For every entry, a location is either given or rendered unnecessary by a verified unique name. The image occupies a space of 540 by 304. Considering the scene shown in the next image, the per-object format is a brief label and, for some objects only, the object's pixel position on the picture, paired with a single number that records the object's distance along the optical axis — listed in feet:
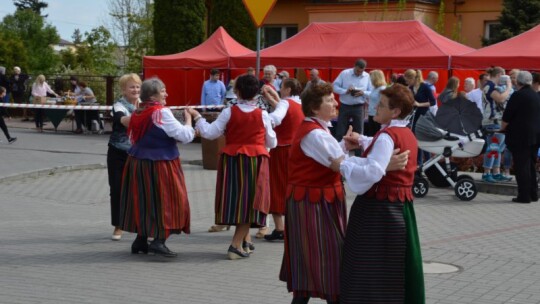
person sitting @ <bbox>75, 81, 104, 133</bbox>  87.10
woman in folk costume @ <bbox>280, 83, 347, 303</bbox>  20.40
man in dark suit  43.14
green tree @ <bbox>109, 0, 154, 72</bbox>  128.98
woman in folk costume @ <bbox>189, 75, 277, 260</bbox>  28.22
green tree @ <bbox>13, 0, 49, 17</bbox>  391.24
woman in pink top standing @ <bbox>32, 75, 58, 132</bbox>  90.12
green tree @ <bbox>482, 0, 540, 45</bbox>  99.30
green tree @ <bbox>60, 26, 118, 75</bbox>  136.87
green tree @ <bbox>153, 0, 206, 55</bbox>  95.66
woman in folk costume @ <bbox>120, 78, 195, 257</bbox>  28.12
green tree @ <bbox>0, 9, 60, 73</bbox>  252.21
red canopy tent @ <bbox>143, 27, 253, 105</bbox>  79.46
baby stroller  44.16
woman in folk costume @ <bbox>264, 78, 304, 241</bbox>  31.76
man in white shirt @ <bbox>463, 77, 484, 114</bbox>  56.03
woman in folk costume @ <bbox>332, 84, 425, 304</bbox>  19.08
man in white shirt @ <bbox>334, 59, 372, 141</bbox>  58.95
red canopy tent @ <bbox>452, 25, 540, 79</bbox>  62.95
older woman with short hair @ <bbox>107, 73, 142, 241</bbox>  30.22
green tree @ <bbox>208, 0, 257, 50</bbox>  104.53
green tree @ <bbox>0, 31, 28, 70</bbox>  181.58
